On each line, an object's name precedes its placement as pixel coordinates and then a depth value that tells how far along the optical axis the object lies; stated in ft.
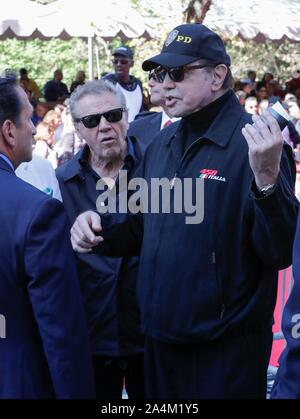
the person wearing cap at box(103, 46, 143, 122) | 37.86
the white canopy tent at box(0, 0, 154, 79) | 49.78
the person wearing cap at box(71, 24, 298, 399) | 10.85
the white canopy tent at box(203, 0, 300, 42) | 56.44
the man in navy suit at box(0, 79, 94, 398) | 9.27
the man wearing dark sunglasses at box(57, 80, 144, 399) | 13.28
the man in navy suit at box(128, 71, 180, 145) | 18.86
